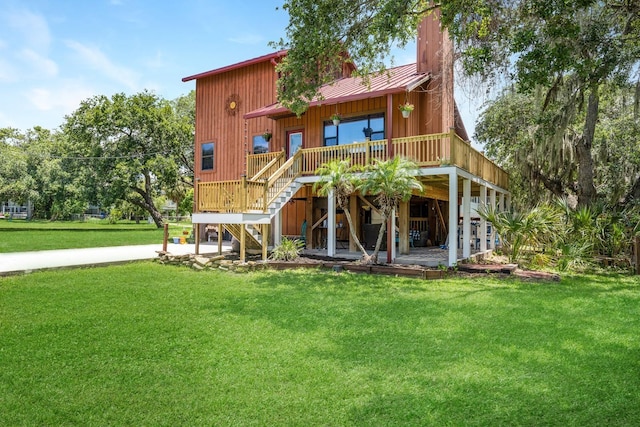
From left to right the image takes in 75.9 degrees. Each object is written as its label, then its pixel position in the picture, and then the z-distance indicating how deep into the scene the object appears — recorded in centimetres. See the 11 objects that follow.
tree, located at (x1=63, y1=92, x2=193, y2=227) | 2966
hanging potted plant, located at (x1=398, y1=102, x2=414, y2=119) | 1191
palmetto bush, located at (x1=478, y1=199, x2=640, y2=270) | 1105
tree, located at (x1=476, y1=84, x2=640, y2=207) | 1442
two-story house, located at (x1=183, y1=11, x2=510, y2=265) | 1140
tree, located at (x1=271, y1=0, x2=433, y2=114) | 756
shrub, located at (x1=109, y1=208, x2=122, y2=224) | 4469
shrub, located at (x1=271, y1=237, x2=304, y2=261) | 1153
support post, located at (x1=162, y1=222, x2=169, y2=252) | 1277
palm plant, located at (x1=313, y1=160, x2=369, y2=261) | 1070
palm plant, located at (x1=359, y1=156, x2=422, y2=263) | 999
